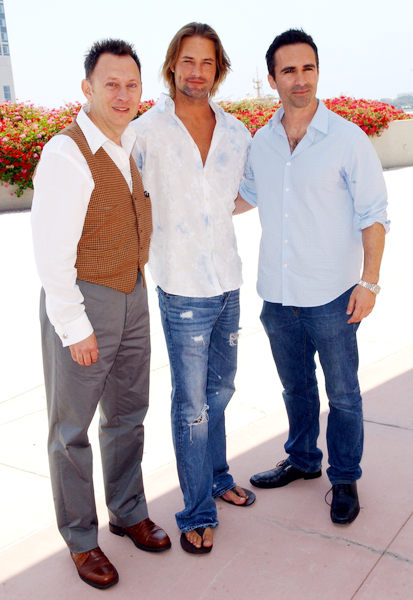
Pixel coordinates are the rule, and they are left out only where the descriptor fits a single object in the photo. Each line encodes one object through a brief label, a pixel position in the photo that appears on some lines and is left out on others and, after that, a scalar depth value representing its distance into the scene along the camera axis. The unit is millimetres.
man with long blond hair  2732
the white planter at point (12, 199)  13609
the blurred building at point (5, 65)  134750
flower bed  13266
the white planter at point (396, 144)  18812
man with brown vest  2354
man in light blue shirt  2805
